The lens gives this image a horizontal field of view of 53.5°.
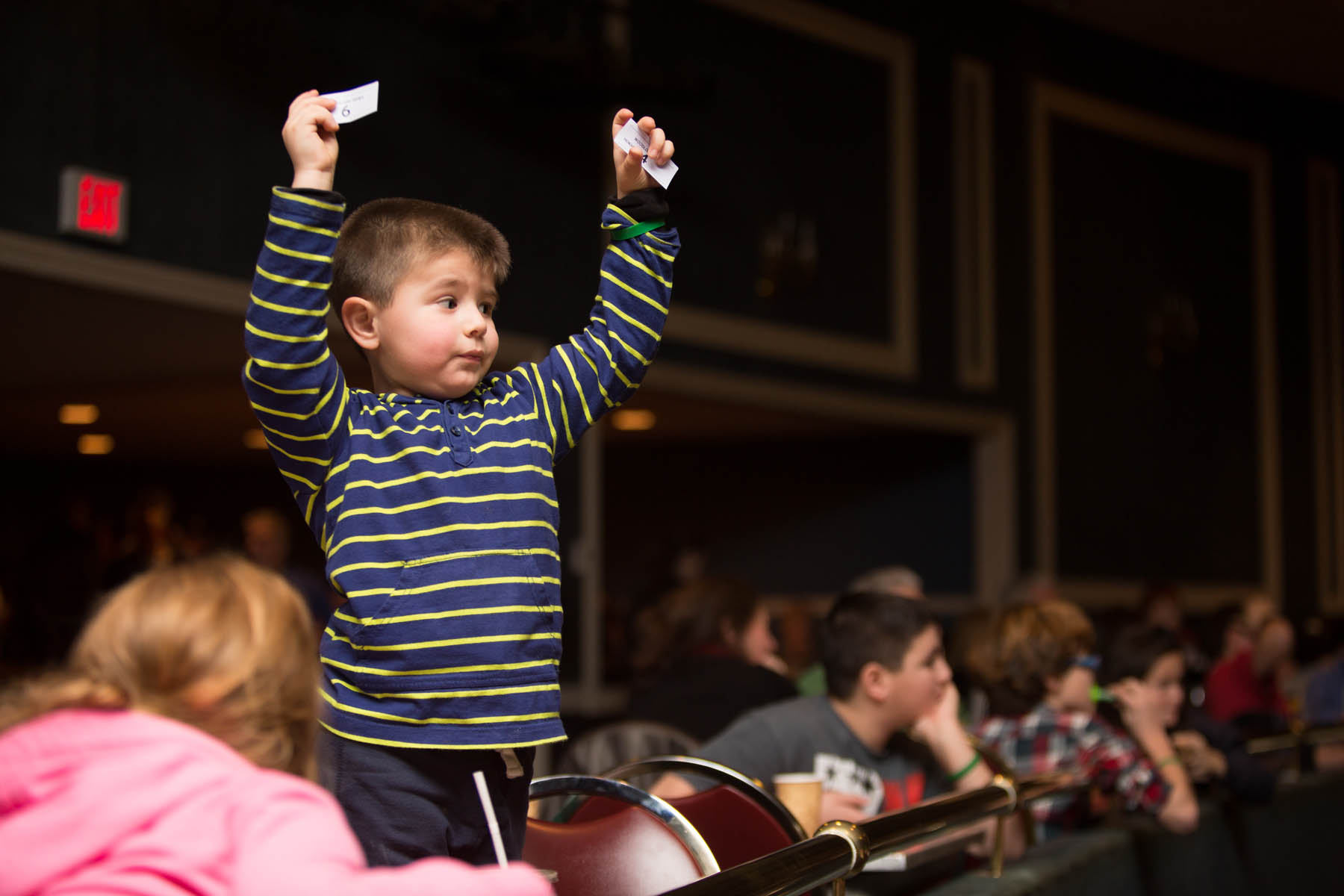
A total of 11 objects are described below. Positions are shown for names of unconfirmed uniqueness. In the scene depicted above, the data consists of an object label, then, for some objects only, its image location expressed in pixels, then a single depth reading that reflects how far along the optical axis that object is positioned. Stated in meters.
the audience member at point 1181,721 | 3.20
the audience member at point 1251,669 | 5.57
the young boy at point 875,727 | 2.50
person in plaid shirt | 2.98
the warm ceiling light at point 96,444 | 10.39
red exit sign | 4.47
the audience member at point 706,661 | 3.72
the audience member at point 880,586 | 4.28
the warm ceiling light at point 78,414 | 8.42
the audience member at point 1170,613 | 7.27
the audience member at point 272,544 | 5.80
